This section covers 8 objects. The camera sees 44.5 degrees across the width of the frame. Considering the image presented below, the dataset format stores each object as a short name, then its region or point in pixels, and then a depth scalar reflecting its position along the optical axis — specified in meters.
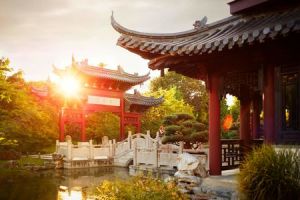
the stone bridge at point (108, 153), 19.89
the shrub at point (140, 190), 5.86
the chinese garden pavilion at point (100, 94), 26.59
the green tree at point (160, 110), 35.72
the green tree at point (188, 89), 53.16
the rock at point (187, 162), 7.47
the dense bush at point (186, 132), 20.00
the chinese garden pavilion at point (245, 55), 6.37
